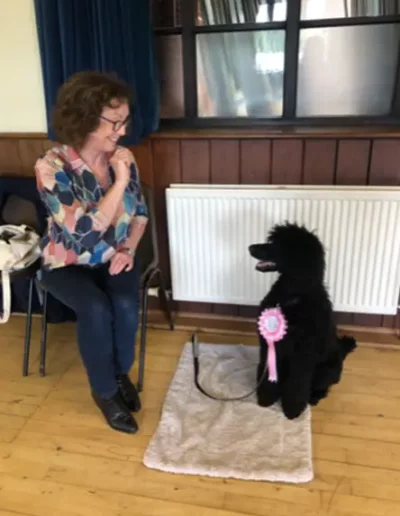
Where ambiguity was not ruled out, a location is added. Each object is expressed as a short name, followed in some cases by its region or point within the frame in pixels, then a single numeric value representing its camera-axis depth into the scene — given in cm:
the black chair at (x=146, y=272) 191
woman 160
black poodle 163
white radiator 197
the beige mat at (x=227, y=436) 158
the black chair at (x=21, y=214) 208
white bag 189
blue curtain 186
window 200
